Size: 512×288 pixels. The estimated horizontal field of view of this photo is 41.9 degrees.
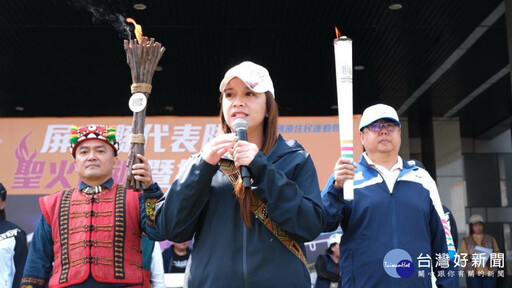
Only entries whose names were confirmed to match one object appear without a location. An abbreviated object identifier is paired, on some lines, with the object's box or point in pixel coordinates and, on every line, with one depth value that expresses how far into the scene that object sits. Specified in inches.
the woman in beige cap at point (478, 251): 378.3
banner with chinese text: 332.8
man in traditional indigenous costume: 131.1
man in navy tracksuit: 138.7
